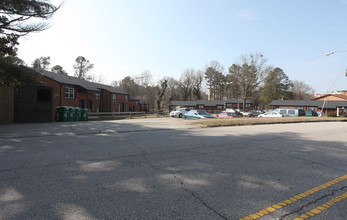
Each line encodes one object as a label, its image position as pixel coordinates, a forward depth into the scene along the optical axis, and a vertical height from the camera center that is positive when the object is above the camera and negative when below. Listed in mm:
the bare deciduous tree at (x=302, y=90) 95438 +10895
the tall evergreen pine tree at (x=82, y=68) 67938 +14402
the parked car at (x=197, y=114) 26878 -462
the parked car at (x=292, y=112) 29716 -65
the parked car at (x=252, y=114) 42753 -619
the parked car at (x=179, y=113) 33250 -400
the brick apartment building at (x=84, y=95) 30859 +2764
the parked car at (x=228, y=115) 31558 -638
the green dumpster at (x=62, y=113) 18000 -312
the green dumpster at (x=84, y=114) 20178 -436
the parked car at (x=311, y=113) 34694 -219
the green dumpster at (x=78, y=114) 19453 -424
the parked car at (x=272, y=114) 29514 -392
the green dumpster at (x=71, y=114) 18531 -413
